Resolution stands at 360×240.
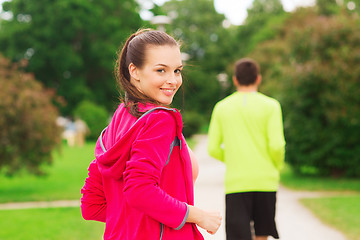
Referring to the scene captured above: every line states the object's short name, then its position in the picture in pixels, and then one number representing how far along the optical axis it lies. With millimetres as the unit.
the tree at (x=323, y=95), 10031
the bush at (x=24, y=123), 9836
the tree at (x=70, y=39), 32438
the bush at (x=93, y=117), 29812
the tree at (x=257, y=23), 40900
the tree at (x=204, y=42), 47844
